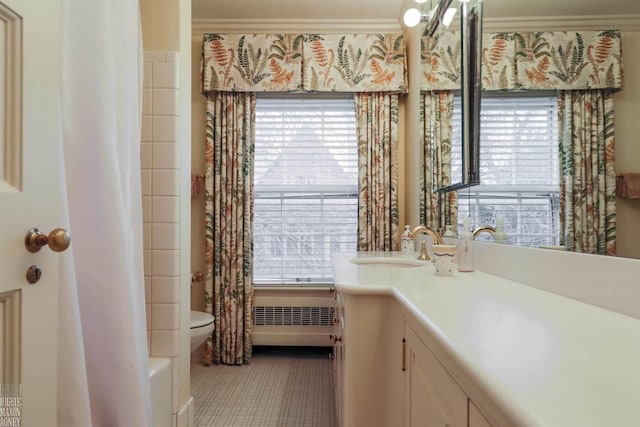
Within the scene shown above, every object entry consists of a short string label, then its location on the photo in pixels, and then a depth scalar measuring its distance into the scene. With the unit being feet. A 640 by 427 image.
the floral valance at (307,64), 9.08
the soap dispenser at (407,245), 7.64
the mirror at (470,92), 5.02
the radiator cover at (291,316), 9.46
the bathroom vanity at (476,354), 1.37
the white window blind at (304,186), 9.70
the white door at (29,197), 2.33
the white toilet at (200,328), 7.04
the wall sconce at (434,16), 6.30
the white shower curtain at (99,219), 3.41
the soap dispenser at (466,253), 4.99
